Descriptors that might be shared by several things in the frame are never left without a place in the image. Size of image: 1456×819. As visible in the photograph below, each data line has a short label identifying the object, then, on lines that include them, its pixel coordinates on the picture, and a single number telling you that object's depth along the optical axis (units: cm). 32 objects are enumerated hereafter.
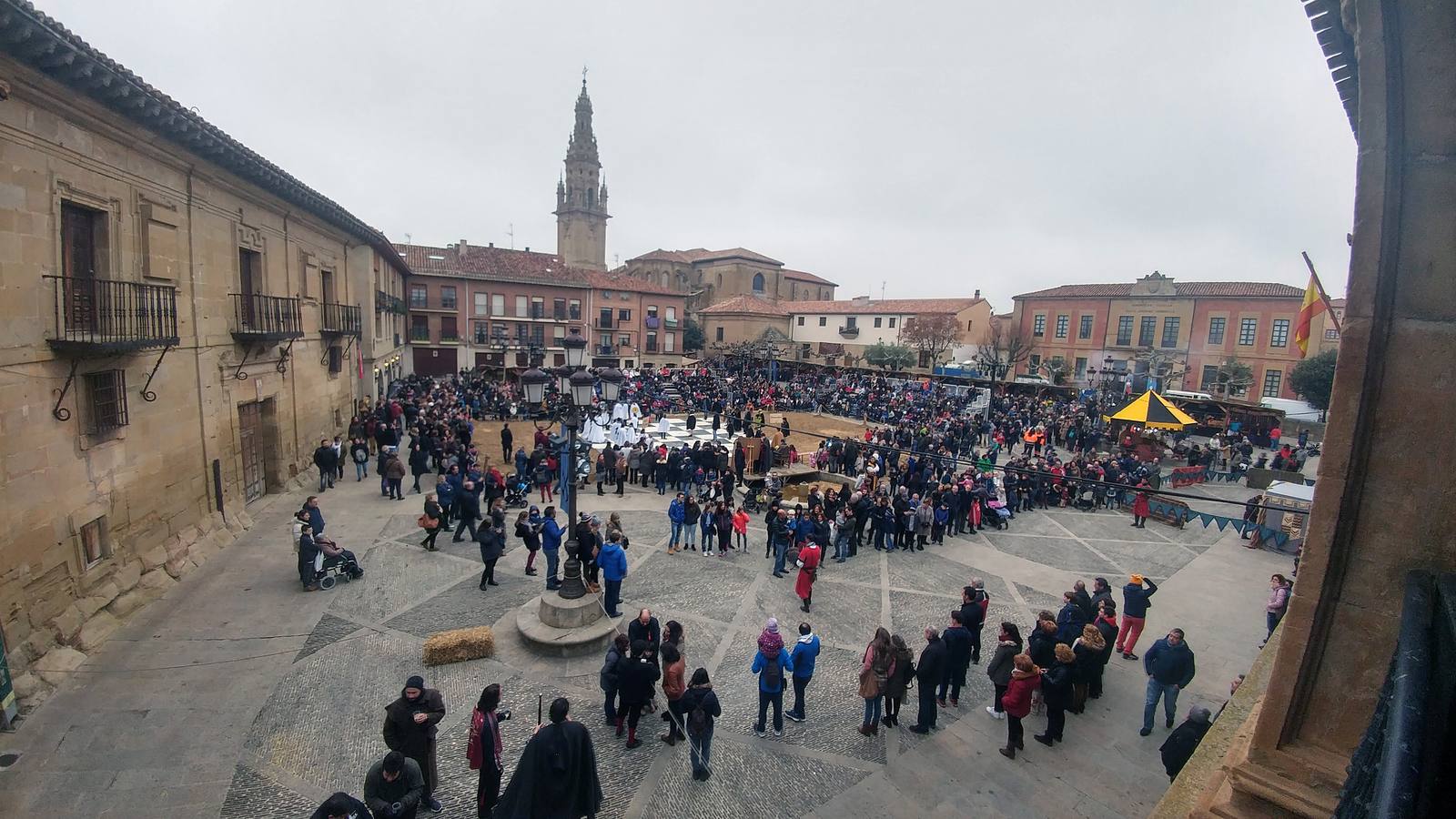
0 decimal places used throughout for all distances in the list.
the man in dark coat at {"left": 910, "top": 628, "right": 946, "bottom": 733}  723
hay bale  815
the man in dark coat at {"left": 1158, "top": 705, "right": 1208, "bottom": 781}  594
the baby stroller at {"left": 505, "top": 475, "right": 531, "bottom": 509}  1523
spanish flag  1215
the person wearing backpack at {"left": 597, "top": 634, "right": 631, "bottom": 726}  679
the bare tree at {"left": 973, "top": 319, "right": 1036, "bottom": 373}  4632
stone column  284
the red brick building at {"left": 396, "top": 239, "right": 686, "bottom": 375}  4366
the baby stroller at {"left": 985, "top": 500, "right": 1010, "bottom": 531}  1603
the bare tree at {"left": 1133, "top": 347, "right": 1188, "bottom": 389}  4072
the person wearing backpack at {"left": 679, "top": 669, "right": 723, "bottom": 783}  625
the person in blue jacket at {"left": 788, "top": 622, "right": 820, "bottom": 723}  725
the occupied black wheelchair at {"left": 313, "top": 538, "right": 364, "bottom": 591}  1026
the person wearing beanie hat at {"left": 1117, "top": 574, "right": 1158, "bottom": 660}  912
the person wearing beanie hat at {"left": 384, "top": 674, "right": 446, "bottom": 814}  532
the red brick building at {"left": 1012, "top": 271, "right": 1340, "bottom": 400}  4016
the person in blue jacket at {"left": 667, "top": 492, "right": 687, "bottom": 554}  1278
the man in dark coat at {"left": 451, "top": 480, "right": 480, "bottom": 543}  1227
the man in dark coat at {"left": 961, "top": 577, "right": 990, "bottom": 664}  845
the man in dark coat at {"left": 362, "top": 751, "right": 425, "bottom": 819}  450
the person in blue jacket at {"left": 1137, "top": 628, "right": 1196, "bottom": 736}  737
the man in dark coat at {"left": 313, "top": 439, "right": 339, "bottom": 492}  1565
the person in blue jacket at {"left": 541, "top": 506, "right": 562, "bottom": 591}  1012
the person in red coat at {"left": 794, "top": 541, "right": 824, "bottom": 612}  1010
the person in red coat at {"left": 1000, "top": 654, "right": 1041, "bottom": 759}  678
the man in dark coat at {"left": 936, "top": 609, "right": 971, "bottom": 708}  755
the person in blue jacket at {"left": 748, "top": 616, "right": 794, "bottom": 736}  695
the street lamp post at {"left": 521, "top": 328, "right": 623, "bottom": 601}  873
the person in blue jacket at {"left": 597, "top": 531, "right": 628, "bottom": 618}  944
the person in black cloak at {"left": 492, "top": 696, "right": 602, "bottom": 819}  487
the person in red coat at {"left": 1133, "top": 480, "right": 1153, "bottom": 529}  1666
